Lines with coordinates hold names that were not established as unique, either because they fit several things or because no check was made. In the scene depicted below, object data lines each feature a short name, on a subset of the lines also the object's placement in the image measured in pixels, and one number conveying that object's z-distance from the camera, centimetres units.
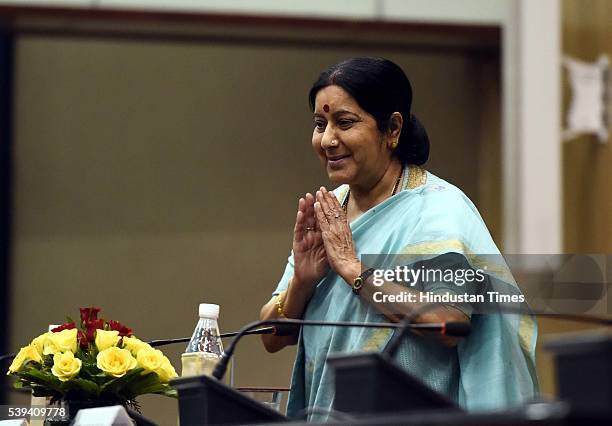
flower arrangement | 421
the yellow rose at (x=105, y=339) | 431
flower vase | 422
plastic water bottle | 425
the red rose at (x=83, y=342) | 432
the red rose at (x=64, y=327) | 448
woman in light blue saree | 454
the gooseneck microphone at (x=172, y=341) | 450
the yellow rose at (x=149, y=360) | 427
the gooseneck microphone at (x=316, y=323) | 365
